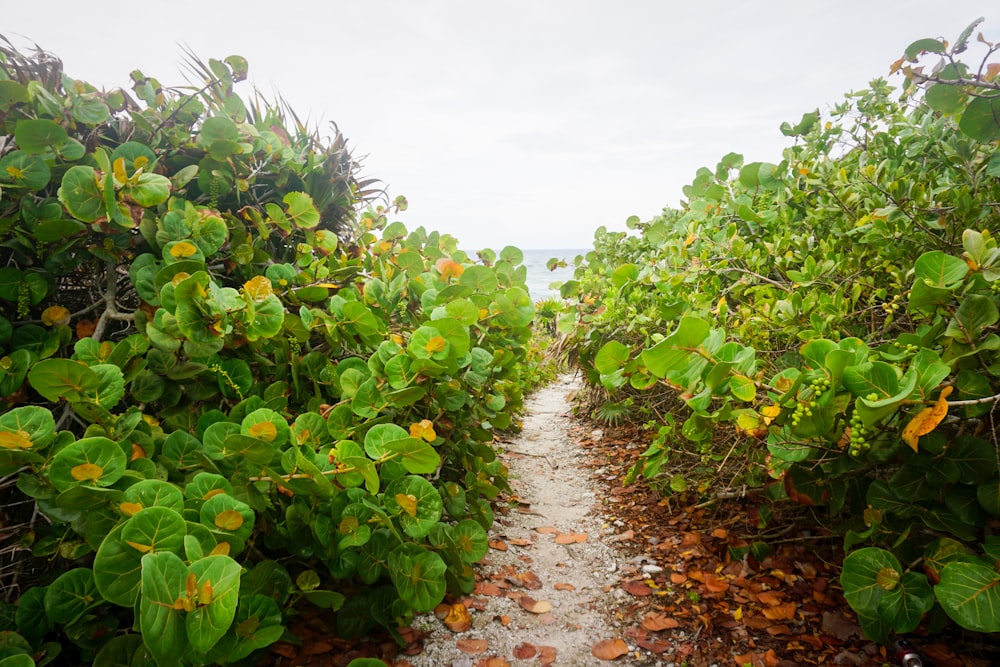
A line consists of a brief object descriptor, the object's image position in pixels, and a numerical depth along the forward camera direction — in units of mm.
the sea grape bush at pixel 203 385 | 953
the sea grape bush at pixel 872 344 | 1140
